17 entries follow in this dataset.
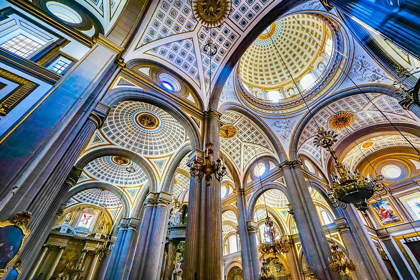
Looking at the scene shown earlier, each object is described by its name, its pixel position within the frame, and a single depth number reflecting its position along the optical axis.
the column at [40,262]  13.19
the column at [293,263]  14.10
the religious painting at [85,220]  18.06
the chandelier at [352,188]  5.36
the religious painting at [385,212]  14.00
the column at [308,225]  7.48
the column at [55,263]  14.52
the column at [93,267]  15.70
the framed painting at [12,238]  2.54
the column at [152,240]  7.81
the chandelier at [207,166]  4.64
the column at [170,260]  9.57
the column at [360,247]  9.81
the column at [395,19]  2.68
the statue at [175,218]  11.80
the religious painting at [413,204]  13.15
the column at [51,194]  3.38
